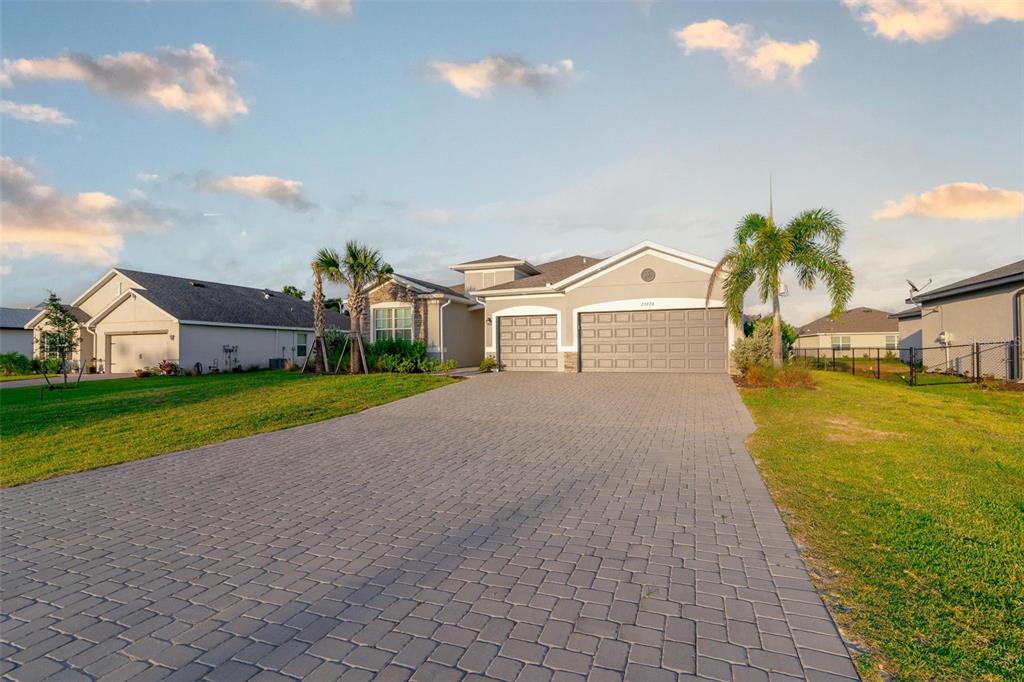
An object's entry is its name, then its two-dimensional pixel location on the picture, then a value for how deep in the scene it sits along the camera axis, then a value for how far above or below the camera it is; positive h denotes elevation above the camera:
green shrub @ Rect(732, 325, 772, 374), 17.06 -0.26
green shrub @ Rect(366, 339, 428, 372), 22.00 -0.17
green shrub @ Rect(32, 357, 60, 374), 28.34 -0.91
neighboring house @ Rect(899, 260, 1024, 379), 17.20 +1.19
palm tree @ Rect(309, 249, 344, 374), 22.27 +3.15
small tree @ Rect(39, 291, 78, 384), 22.38 +0.84
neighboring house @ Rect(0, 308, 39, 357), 37.25 +1.00
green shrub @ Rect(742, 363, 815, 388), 15.43 -1.12
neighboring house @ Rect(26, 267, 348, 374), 27.22 +1.35
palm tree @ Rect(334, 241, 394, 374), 22.55 +3.45
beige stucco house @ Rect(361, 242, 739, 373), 19.06 +1.18
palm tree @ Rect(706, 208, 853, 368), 16.42 +2.85
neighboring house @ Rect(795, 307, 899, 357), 49.62 +1.03
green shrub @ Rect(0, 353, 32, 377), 29.55 -0.85
